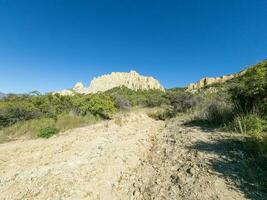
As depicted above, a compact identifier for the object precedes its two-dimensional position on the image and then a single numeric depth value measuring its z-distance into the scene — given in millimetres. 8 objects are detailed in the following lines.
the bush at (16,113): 7694
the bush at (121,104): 12706
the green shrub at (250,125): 3744
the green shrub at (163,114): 9204
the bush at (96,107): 9308
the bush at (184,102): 9392
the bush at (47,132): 5522
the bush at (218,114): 5039
